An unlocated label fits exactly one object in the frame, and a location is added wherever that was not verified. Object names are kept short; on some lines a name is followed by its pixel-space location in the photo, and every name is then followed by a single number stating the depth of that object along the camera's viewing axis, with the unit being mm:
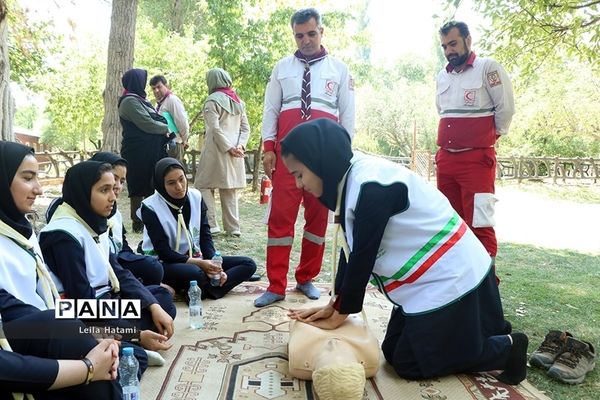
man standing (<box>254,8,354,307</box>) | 3225
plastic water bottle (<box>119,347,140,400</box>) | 1912
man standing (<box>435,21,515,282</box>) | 3375
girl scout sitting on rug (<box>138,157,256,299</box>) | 3230
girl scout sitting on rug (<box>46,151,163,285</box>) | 2936
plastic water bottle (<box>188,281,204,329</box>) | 2847
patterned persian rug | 2088
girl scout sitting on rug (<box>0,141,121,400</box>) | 1418
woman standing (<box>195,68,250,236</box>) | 5344
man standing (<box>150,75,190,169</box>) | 5633
